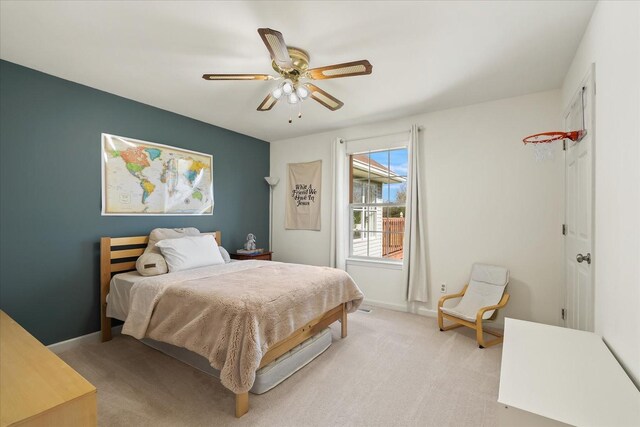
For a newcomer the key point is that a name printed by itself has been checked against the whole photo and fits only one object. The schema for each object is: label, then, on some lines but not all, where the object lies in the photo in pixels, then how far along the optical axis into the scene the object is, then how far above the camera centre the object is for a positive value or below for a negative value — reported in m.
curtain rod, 3.72 +1.09
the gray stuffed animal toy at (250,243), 4.39 -0.49
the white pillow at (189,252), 3.01 -0.45
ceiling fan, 1.82 +1.03
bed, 1.83 -0.75
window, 4.06 +0.14
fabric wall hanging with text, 4.62 +0.26
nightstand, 4.20 -0.67
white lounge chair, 2.85 -0.95
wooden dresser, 1.21 -0.84
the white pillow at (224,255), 3.69 -0.57
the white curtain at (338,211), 4.28 +0.01
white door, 1.83 -0.01
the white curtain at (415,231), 3.65 -0.24
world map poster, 3.07 +0.40
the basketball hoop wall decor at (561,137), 2.10 +0.57
